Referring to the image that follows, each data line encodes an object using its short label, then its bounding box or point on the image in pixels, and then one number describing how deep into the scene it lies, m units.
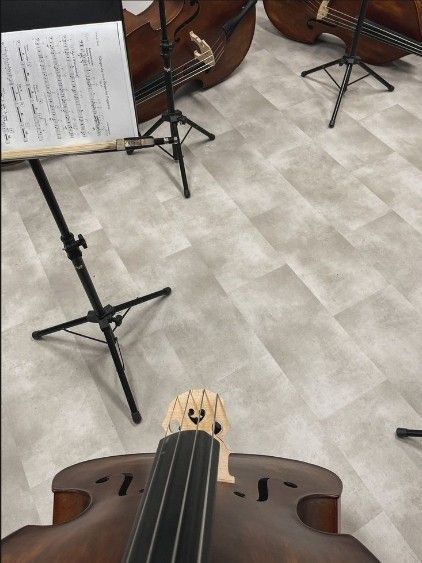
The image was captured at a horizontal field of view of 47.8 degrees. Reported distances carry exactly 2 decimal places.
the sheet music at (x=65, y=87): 1.03
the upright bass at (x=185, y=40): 2.31
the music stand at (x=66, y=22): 0.99
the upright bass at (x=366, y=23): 2.58
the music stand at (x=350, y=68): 2.44
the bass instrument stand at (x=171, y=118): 1.85
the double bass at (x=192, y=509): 0.68
